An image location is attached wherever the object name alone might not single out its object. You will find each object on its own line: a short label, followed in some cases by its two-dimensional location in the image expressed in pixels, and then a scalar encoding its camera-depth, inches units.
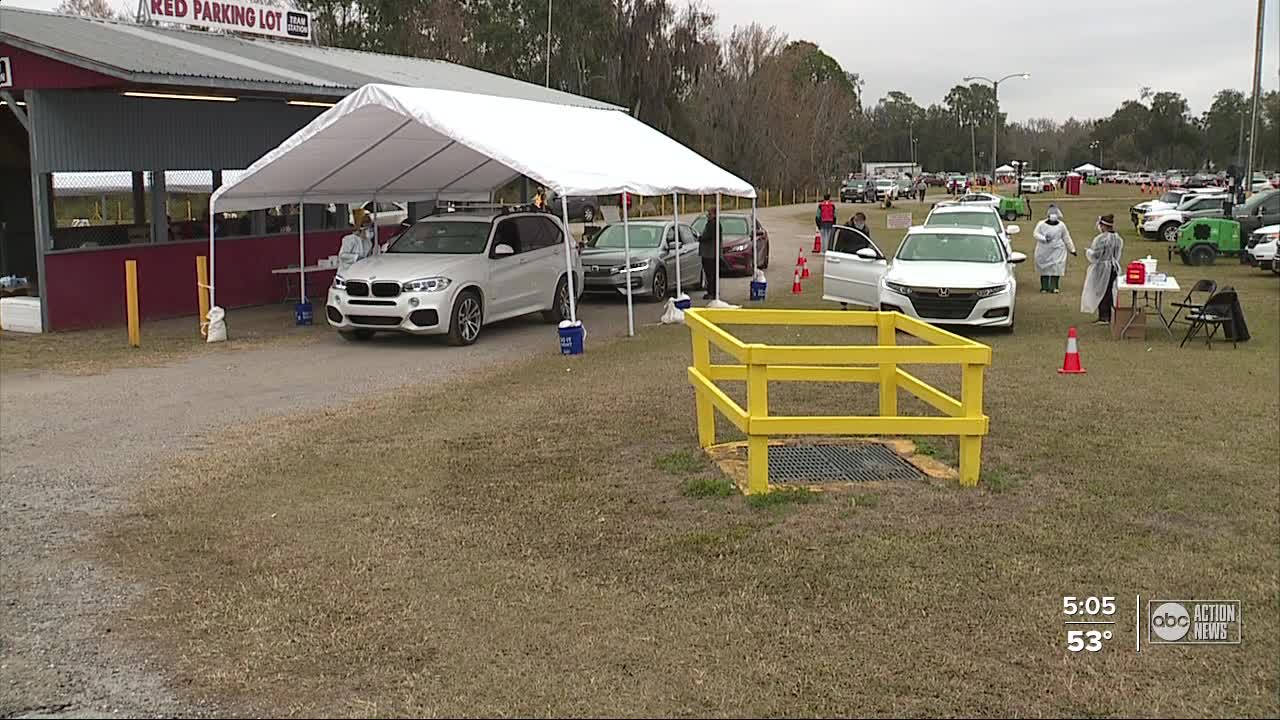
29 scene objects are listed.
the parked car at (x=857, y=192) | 3024.1
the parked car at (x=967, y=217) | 1005.2
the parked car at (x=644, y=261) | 812.6
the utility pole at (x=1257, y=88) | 1475.1
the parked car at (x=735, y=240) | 997.8
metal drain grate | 304.4
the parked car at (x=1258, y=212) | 1181.7
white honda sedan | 623.5
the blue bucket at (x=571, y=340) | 560.1
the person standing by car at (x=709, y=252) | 799.1
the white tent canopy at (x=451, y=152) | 562.6
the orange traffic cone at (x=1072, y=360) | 486.6
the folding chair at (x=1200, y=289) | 587.4
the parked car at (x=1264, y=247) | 976.3
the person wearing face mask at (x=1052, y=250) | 840.9
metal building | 639.8
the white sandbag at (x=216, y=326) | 614.5
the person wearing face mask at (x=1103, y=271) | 637.3
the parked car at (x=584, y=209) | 1921.8
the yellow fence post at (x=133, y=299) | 606.5
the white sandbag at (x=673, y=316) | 677.9
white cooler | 648.4
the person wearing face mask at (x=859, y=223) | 856.4
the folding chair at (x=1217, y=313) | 571.2
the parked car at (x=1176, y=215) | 1409.9
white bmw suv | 581.9
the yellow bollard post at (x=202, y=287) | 638.5
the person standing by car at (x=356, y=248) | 689.6
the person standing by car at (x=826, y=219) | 1228.7
